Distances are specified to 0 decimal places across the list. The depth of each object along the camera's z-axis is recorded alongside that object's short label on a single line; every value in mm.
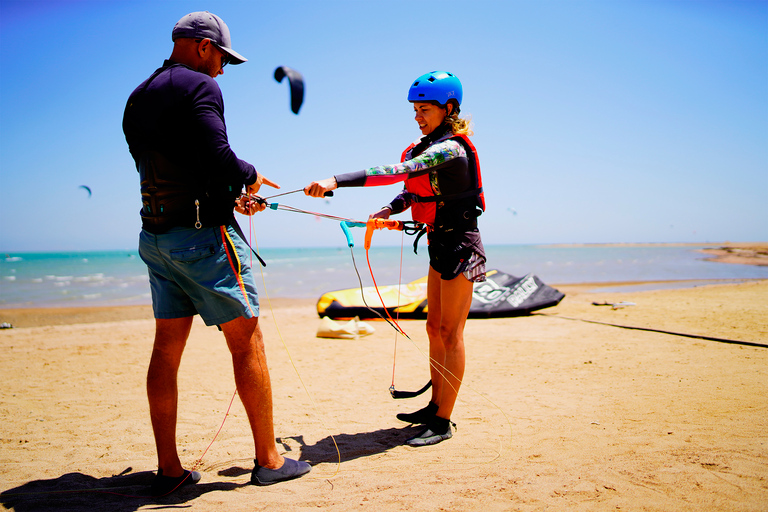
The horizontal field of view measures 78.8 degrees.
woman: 2785
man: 1985
